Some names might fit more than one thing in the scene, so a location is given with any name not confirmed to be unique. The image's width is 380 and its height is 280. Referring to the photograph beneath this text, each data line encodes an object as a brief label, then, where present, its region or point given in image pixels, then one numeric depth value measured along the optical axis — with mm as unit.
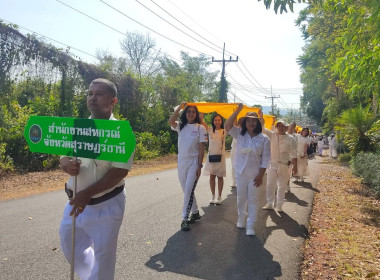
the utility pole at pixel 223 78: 31141
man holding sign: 2465
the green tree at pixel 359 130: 15852
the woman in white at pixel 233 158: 8961
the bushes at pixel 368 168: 9055
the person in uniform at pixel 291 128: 8525
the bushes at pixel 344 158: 20734
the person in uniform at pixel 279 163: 7121
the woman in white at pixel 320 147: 27688
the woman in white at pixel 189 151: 5523
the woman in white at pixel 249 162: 5406
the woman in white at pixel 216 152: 7484
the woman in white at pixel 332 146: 23447
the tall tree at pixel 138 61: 39781
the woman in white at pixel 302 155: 11422
